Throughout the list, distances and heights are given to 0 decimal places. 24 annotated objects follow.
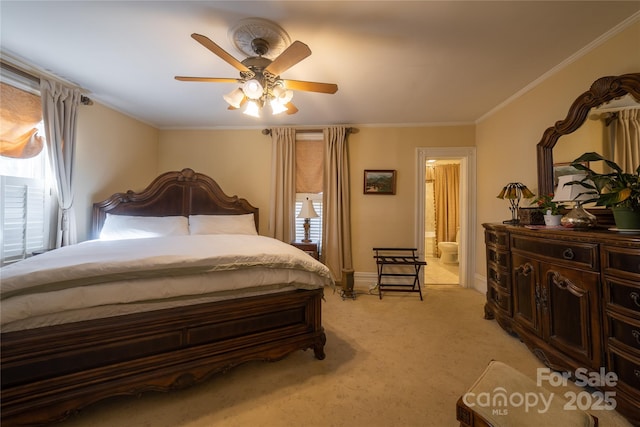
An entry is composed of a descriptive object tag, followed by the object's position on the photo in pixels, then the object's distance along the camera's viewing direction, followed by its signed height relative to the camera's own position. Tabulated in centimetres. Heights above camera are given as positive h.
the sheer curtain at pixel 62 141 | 246 +80
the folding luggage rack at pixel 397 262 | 355 -65
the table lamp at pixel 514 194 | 242 +23
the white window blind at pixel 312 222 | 398 -8
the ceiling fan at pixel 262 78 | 165 +107
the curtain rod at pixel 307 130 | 384 +138
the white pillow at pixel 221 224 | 329 -9
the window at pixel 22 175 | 222 +42
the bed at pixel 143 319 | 124 -61
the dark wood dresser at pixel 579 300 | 135 -57
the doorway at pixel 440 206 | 608 +28
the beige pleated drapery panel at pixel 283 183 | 388 +55
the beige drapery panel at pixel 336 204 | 378 +21
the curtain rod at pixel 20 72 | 217 +136
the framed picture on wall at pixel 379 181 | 380 +56
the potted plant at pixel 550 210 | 204 +6
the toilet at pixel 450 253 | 532 -78
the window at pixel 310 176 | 395 +67
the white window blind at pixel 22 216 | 224 +2
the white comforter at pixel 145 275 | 126 -35
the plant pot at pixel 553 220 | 203 -3
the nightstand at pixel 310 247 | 347 -42
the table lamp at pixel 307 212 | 360 +8
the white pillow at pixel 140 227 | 291 -11
